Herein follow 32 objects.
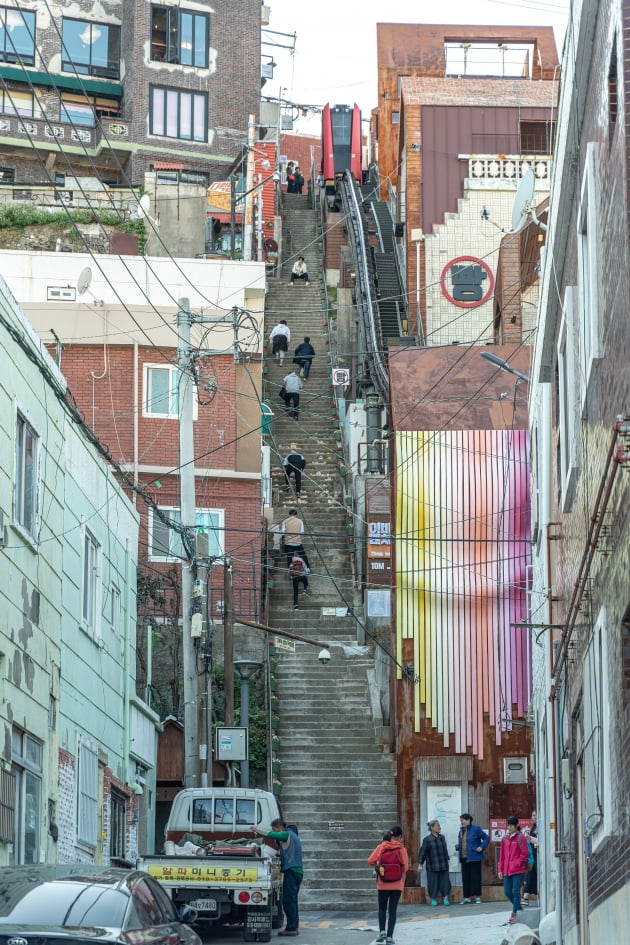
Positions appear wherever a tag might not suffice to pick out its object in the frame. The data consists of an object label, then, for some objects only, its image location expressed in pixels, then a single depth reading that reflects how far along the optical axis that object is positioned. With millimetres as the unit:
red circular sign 49031
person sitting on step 51469
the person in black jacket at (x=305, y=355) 44000
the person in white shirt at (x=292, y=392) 41688
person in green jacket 20516
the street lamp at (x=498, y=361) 27422
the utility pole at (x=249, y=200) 50325
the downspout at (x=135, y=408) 35281
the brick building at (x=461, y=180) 48688
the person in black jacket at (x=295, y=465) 39156
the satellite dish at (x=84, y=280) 35000
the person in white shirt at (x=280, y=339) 44344
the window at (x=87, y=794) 20484
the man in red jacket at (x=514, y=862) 21484
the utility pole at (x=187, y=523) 23719
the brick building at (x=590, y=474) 10125
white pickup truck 18719
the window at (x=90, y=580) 21906
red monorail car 61844
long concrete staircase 26969
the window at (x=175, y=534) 35094
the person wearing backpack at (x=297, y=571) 34750
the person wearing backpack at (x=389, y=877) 18656
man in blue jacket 24641
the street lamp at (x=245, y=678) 26656
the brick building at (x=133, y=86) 58906
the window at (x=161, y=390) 36031
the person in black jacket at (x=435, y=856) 24797
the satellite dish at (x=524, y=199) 20562
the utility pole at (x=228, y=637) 28422
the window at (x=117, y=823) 23125
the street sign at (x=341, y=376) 43438
